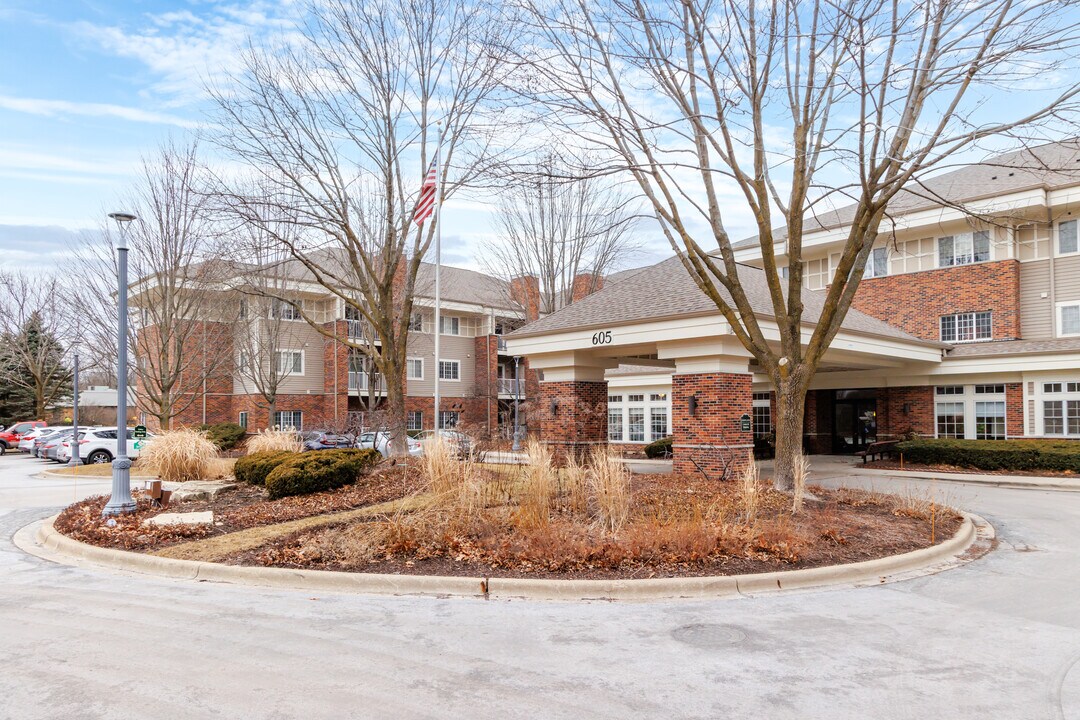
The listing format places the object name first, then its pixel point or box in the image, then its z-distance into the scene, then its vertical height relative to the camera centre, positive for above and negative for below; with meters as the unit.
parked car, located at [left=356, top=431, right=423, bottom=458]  22.48 -1.58
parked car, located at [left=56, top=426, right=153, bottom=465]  27.22 -1.99
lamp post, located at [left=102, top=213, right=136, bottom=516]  11.72 -0.44
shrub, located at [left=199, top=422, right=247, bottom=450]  29.46 -1.71
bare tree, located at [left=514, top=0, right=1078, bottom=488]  11.58 +4.12
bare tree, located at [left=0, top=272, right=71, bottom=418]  42.09 +3.00
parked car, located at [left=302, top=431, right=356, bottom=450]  25.92 -1.74
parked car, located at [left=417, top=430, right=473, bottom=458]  13.27 -0.99
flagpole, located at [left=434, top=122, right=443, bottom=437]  17.95 +4.91
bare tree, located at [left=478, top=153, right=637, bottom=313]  31.03 +6.03
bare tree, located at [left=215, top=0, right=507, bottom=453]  17.75 +5.31
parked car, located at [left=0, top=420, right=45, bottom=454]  39.63 -2.18
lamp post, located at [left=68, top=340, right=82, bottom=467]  24.97 -1.95
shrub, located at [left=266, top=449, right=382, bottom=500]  13.07 -1.47
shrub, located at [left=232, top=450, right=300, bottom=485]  14.38 -1.43
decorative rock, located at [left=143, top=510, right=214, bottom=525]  10.86 -1.90
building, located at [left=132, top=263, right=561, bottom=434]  28.66 +1.88
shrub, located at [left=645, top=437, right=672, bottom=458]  28.89 -2.30
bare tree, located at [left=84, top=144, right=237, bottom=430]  22.73 +3.35
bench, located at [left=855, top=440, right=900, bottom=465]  24.81 -2.04
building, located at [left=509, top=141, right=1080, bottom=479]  16.78 +1.26
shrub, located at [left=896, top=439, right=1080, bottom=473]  21.09 -1.94
